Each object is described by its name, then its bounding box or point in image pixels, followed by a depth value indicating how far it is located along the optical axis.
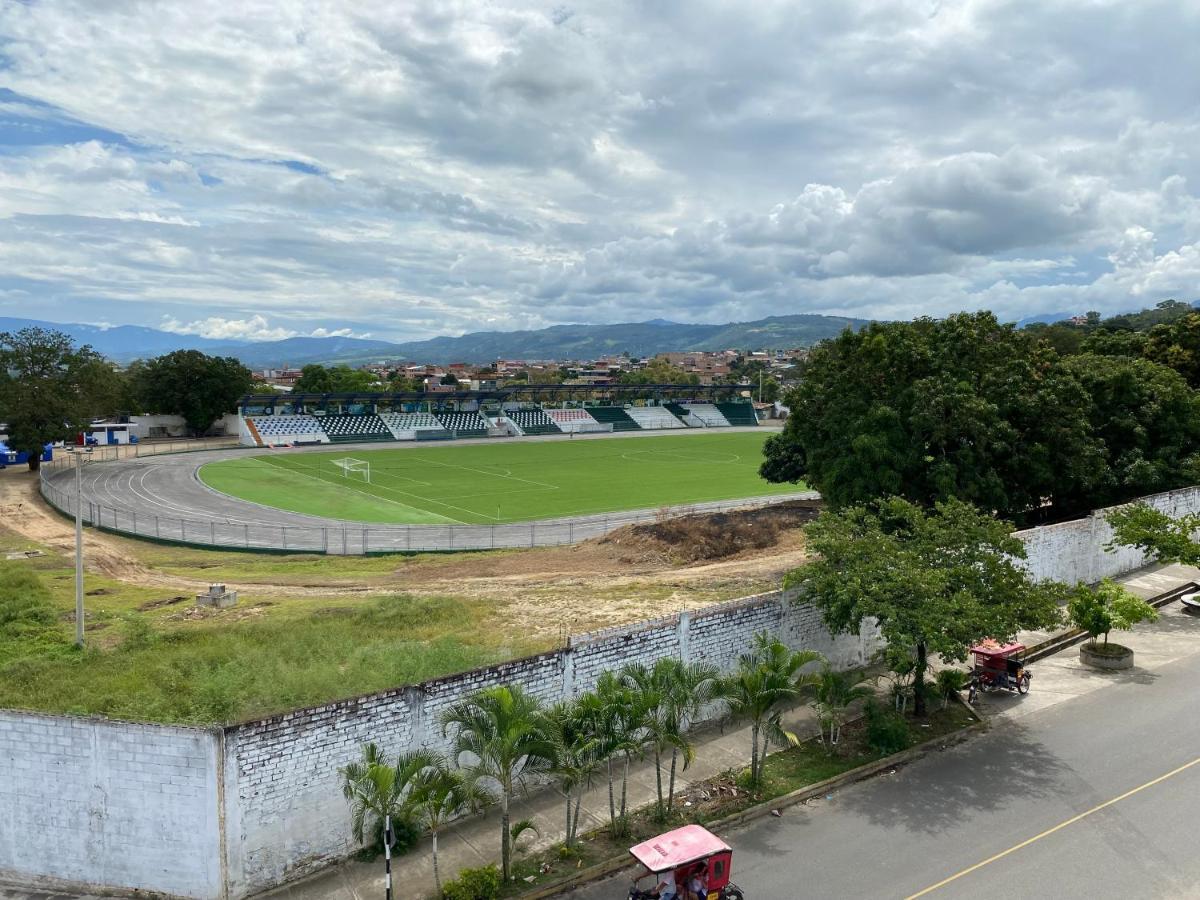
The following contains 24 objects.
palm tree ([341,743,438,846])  11.21
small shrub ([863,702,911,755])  16.08
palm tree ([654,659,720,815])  13.53
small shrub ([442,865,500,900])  11.19
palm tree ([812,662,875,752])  15.98
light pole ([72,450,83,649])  19.00
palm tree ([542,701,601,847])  12.14
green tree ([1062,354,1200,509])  33.06
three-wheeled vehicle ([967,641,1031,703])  19.00
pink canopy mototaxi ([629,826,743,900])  10.73
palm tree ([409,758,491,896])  11.37
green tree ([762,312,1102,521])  27.19
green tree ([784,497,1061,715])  15.56
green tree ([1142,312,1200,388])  45.75
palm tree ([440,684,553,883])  11.70
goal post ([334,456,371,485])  65.70
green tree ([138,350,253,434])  94.06
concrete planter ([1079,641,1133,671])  20.50
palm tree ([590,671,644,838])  12.66
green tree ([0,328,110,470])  60.66
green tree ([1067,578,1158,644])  20.59
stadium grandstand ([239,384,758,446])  94.12
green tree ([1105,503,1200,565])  25.55
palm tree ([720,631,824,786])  14.35
